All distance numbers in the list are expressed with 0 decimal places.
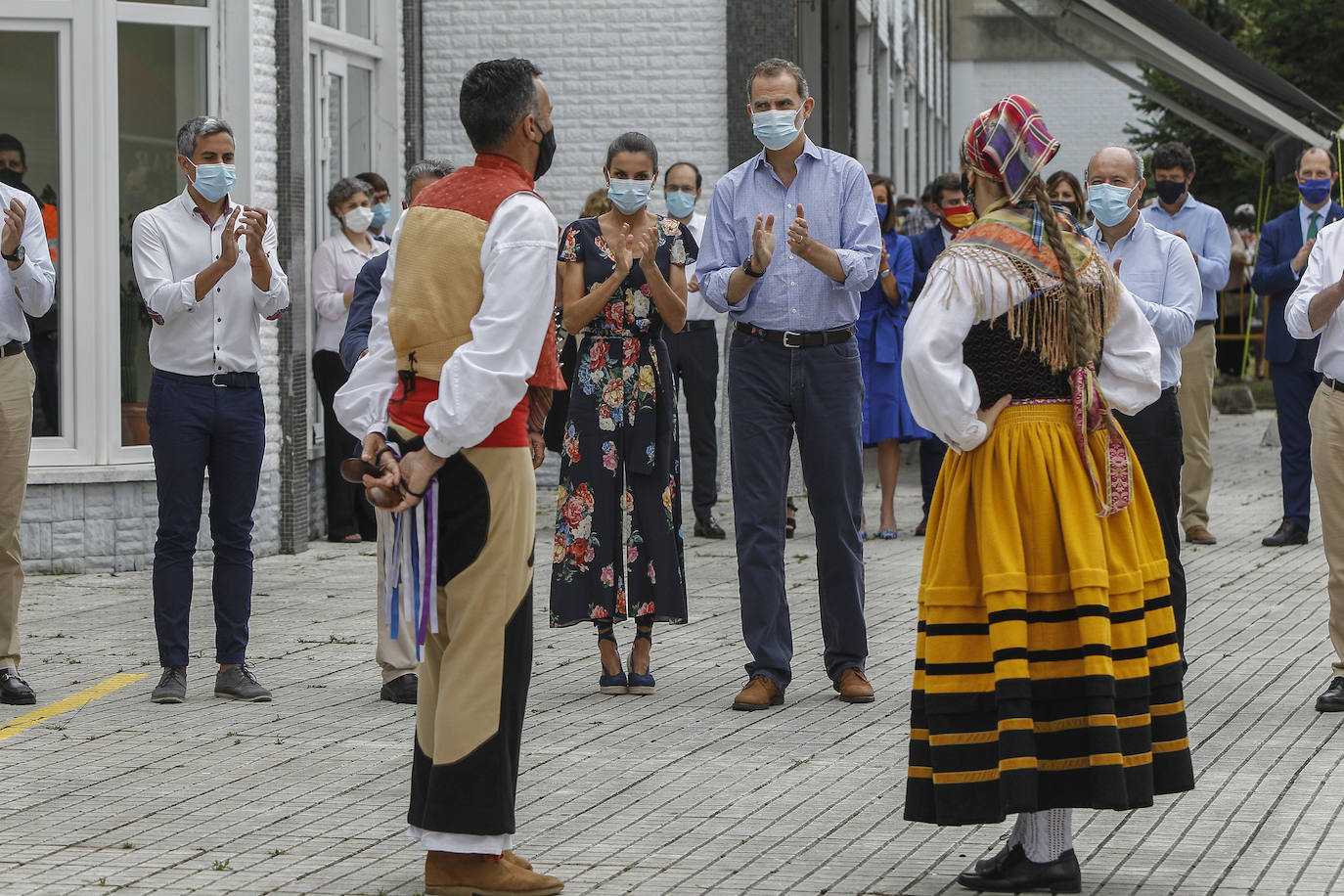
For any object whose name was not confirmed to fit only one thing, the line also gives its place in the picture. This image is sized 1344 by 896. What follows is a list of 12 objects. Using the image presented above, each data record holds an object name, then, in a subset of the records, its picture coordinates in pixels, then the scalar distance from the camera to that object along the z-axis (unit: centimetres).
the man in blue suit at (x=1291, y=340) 1968
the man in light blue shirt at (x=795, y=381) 1242
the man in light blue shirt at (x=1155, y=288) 1231
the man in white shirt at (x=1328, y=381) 1220
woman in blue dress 2117
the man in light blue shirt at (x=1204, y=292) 1681
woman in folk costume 797
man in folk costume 786
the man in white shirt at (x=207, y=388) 1252
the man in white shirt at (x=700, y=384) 2091
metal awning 2640
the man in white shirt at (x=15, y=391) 1263
